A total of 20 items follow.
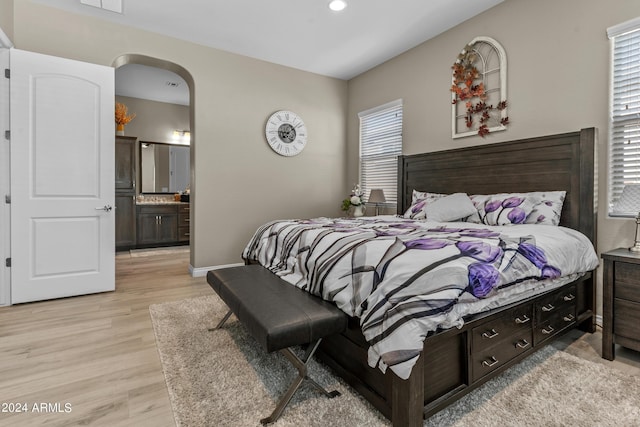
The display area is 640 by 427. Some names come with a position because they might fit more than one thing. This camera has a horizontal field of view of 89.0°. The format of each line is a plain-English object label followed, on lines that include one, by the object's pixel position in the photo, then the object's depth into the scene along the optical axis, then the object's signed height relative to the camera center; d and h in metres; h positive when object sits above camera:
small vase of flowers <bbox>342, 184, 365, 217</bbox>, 4.48 +0.08
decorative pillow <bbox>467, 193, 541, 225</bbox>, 2.65 +0.02
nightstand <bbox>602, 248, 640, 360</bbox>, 1.98 -0.56
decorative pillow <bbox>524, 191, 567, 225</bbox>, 2.54 +0.01
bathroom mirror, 6.41 +0.82
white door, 2.95 +0.28
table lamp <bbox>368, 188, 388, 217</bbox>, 4.27 +0.18
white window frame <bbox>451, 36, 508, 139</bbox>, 3.15 +1.35
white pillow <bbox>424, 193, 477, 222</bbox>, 2.96 +0.02
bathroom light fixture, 6.67 +1.48
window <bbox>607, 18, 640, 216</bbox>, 2.38 +0.77
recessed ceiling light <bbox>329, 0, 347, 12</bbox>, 3.12 +1.99
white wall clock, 4.52 +1.08
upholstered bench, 1.45 -0.52
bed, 1.38 -0.48
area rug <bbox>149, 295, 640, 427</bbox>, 1.49 -0.95
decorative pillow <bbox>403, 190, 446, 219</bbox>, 3.36 +0.07
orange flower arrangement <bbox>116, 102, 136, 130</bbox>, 5.47 +1.55
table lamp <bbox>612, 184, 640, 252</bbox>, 2.02 +0.06
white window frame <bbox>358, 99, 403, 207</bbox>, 4.36 +0.77
